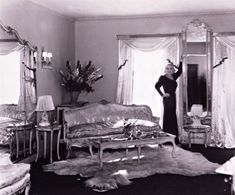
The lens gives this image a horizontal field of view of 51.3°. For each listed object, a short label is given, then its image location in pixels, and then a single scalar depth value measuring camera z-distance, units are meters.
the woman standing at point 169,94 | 5.42
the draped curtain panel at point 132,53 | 5.50
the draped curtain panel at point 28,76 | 4.05
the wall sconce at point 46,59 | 4.74
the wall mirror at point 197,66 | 5.36
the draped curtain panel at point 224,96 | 5.31
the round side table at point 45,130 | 4.29
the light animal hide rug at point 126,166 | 3.52
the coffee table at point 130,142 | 3.95
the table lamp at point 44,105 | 4.22
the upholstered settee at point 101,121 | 4.62
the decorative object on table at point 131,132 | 4.20
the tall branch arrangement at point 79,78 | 5.32
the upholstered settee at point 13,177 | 2.41
